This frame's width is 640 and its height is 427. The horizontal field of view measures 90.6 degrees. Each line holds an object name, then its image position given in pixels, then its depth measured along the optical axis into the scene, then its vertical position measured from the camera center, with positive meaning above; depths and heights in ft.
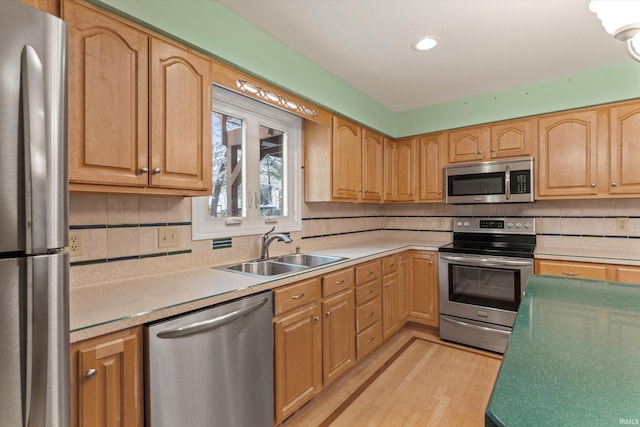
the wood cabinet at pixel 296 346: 5.48 -2.48
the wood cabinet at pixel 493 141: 9.30 +2.20
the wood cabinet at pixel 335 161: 8.70 +1.46
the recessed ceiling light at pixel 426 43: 6.79 +3.71
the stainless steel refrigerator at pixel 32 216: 2.15 -0.02
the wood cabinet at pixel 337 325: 6.60 -2.49
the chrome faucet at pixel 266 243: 7.35 -0.71
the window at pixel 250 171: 6.80 +1.02
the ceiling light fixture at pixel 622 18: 3.43 +2.16
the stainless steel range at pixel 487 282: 8.60 -2.02
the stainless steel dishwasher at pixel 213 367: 3.82 -2.10
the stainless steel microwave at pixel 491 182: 9.14 +0.92
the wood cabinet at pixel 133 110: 3.96 +1.48
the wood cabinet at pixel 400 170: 11.40 +1.52
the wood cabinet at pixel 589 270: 7.22 -1.42
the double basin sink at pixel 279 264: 6.79 -1.18
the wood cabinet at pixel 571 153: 8.36 +1.58
